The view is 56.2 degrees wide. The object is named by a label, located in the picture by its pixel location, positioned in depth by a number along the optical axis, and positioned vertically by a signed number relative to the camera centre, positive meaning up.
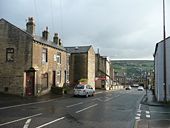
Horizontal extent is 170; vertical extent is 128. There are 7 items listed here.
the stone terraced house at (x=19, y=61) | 18.55 +1.45
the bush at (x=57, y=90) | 21.19 -2.23
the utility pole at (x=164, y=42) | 15.00 +2.93
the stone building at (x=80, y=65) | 31.42 +1.62
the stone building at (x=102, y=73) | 39.80 +0.04
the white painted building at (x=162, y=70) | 16.57 +0.33
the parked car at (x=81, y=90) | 20.46 -2.17
